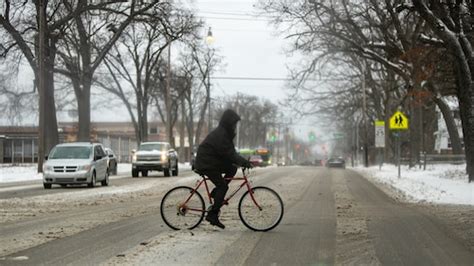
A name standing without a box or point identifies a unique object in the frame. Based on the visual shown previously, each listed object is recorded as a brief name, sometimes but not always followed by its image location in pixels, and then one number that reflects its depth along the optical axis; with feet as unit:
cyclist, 33.14
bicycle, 34.96
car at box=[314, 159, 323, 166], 366.02
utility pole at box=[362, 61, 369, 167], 176.96
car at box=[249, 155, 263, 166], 226.85
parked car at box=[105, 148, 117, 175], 116.49
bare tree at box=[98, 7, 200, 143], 169.17
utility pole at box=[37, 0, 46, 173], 109.81
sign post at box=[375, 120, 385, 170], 157.99
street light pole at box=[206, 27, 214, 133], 221.66
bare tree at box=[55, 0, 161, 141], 126.82
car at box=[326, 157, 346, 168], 245.04
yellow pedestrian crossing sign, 97.86
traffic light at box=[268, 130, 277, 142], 353.67
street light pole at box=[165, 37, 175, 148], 159.09
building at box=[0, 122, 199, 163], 179.12
